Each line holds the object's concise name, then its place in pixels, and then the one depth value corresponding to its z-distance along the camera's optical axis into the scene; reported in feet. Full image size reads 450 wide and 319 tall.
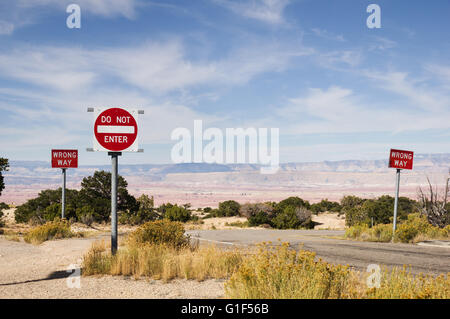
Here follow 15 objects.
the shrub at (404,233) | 52.60
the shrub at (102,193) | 94.49
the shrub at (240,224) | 109.70
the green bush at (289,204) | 115.65
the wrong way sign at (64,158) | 52.75
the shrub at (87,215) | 84.94
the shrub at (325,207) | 151.74
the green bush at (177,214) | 111.04
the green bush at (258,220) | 108.88
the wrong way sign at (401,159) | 52.08
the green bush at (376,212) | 99.50
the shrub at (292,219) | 105.60
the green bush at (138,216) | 95.04
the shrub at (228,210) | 137.90
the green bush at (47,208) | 88.63
